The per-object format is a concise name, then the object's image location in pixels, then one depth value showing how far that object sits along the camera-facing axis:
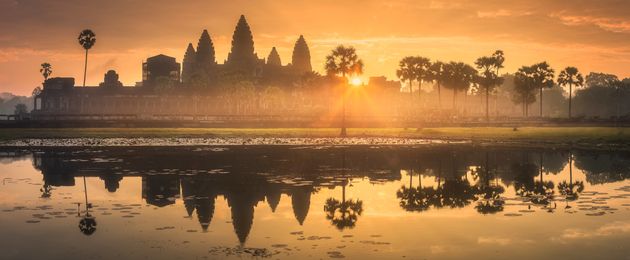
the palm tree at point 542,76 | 147.75
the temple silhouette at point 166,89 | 172.88
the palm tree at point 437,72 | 144.50
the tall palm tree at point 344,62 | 95.00
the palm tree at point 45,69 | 196.25
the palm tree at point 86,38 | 135.62
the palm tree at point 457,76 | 145.75
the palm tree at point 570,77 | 152.38
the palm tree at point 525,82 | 148.50
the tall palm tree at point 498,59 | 137.75
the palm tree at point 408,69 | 141.12
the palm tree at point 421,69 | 141.25
